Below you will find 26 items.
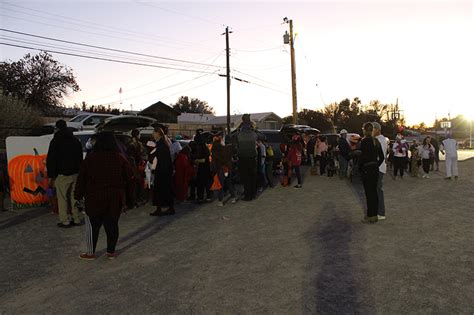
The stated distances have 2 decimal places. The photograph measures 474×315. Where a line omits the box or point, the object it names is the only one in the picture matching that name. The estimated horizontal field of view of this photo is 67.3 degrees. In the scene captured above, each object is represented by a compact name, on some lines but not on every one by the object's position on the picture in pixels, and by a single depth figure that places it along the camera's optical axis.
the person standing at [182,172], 8.96
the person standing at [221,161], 9.12
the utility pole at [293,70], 26.50
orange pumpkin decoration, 8.78
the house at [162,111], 53.84
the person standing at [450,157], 13.23
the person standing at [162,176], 7.87
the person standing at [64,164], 6.95
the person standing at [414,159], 14.55
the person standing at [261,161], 10.70
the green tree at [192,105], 94.75
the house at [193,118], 64.82
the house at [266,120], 56.56
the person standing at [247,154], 9.33
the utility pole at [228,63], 30.98
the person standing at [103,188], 5.10
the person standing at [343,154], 13.36
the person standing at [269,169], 11.63
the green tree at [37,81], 38.69
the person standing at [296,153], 11.42
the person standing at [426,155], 14.89
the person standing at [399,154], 13.55
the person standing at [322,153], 14.98
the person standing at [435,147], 16.45
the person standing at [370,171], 6.87
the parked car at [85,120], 20.52
